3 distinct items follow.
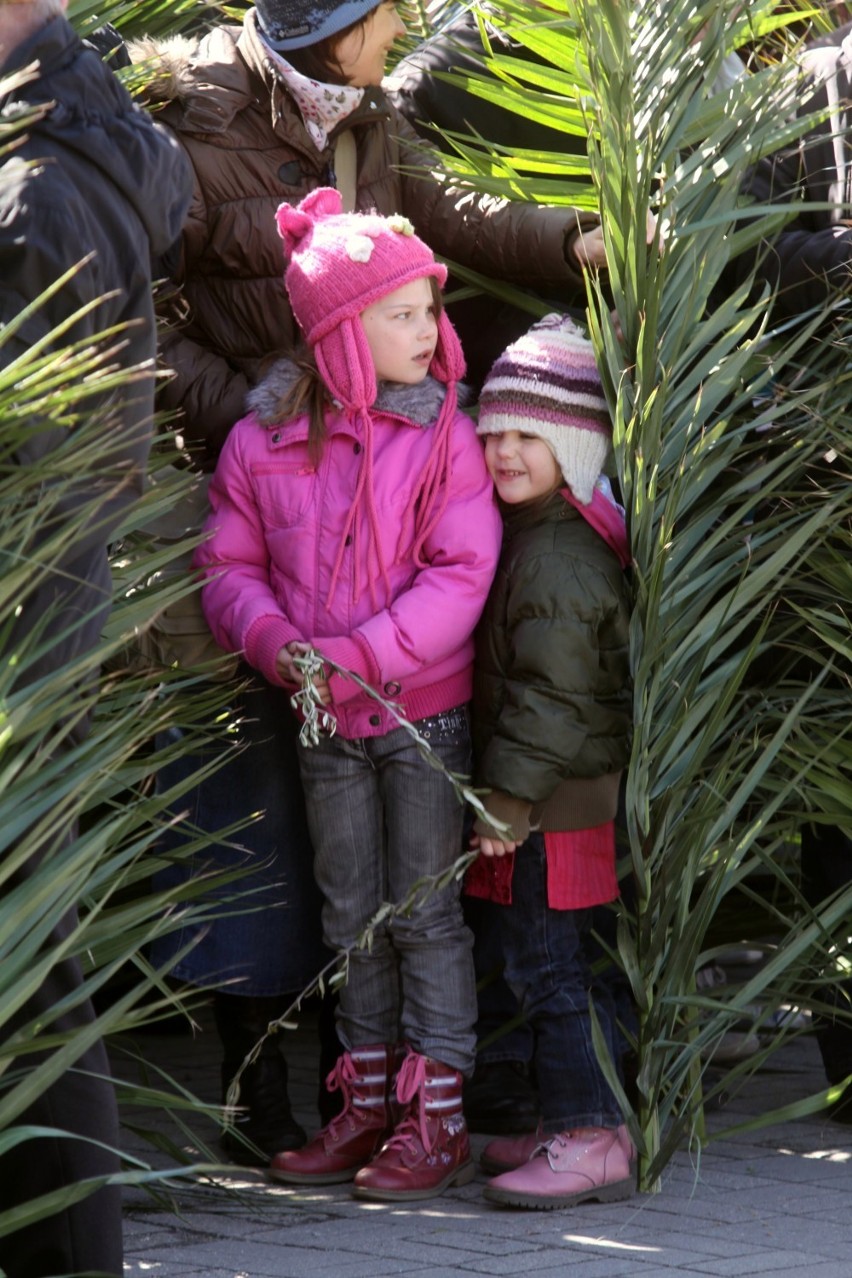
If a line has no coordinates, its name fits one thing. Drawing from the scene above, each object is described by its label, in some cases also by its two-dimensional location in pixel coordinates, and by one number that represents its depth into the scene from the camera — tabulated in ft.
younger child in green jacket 24.13
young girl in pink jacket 24.82
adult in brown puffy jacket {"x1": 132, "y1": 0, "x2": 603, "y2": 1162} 26.16
